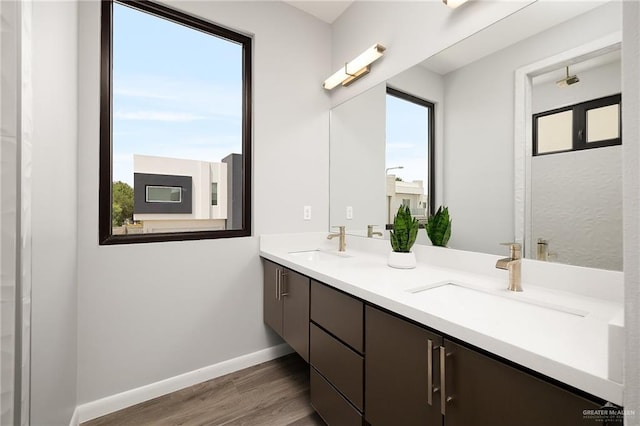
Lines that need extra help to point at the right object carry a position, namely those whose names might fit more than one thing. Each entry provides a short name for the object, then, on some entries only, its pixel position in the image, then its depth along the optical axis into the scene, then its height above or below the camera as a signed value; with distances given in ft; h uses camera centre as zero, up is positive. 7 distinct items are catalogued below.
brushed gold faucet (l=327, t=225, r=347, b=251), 6.75 -0.63
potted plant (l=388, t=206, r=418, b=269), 4.71 -0.47
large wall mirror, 3.13 +1.07
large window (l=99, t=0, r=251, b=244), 5.12 +1.74
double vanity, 1.94 -1.14
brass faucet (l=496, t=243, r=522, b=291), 3.45 -0.65
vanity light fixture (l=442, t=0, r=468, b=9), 4.34 +3.25
